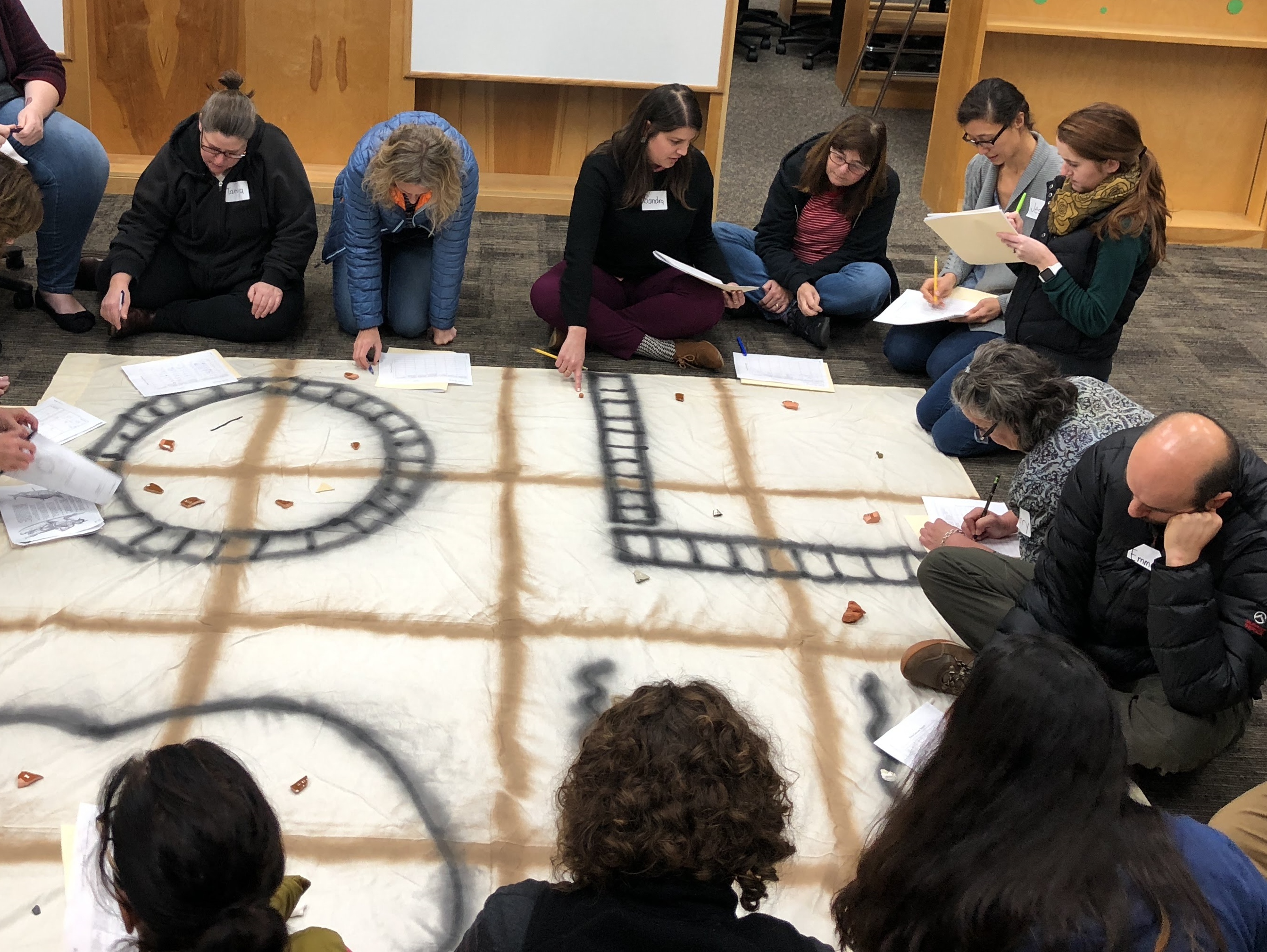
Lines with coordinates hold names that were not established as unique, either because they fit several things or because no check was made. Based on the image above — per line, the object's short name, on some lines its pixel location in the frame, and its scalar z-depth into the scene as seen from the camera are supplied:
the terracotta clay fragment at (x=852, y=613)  2.67
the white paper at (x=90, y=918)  1.72
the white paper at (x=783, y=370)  3.69
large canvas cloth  2.08
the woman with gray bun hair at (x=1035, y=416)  2.58
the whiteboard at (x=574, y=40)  4.44
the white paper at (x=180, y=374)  3.32
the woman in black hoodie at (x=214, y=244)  3.52
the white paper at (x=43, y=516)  2.68
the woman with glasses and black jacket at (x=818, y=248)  3.88
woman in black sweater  3.46
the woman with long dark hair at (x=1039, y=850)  1.22
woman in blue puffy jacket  3.27
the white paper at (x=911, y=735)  2.31
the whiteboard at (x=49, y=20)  4.20
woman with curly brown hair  1.22
